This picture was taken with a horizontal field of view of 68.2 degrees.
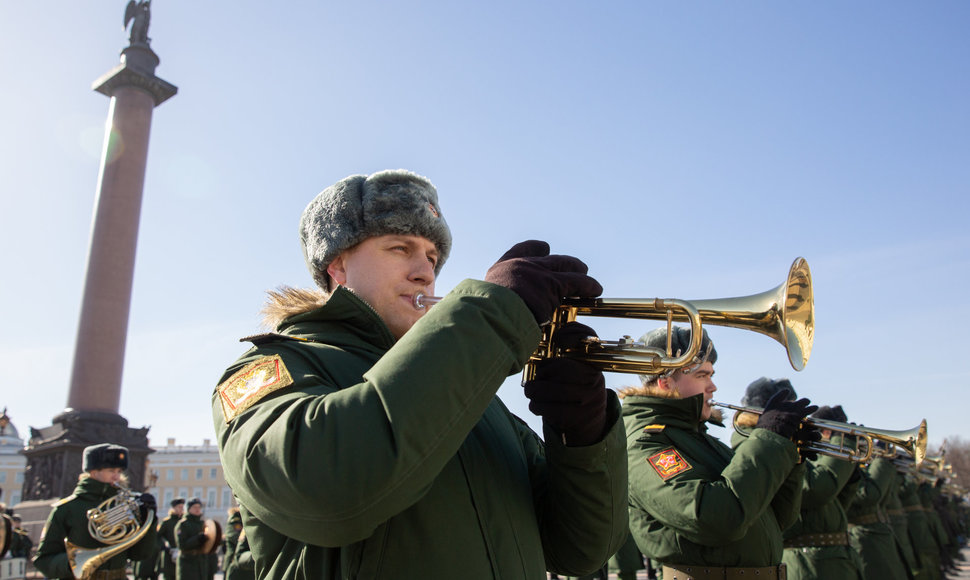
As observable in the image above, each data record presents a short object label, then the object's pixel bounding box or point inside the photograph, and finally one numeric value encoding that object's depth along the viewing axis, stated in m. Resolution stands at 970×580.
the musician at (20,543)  13.85
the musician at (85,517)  7.12
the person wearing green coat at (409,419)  1.54
